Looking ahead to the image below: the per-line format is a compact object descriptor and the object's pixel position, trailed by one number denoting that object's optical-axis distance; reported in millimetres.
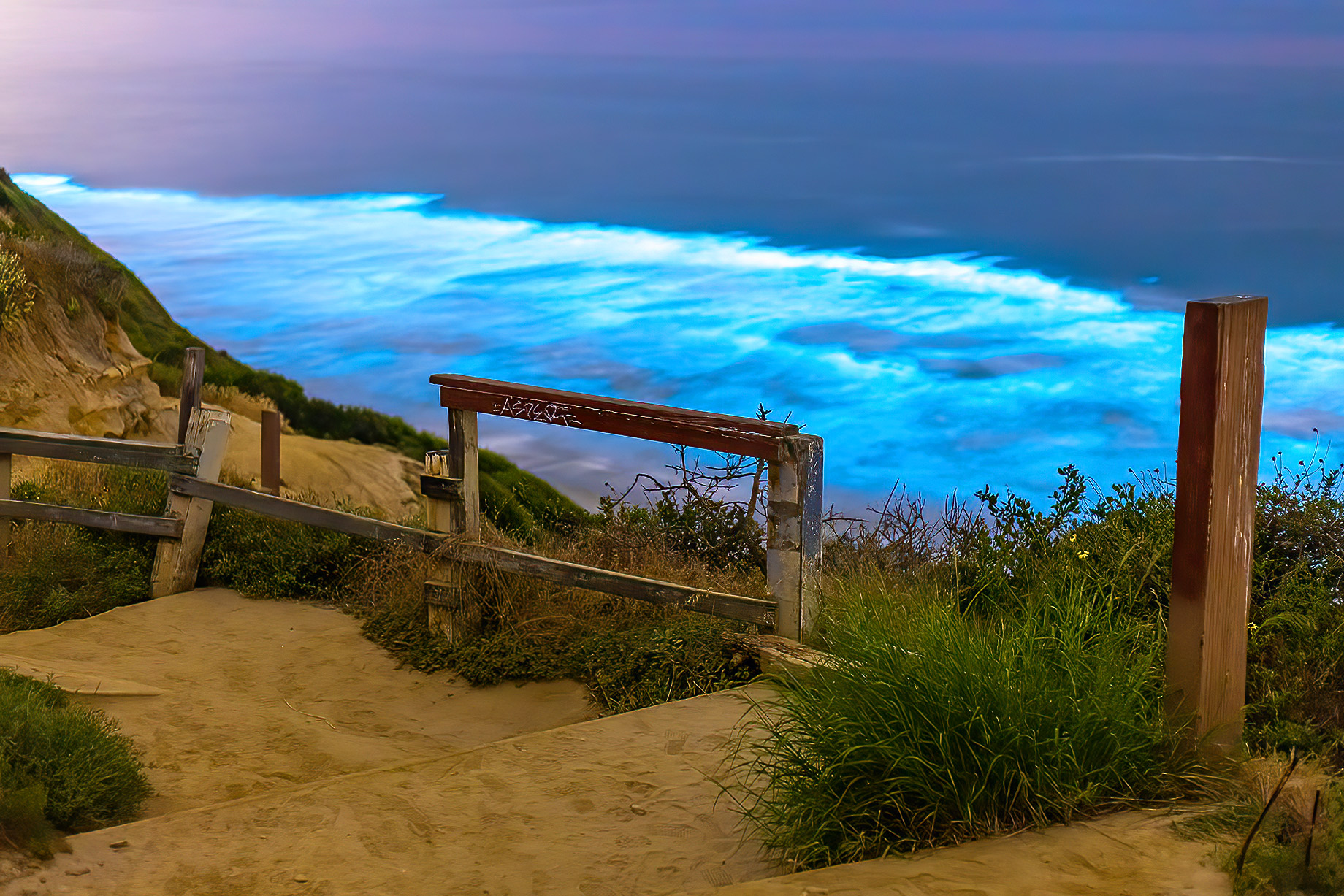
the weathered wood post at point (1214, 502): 3898
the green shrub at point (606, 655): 5895
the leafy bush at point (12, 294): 13773
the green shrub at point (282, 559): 8320
